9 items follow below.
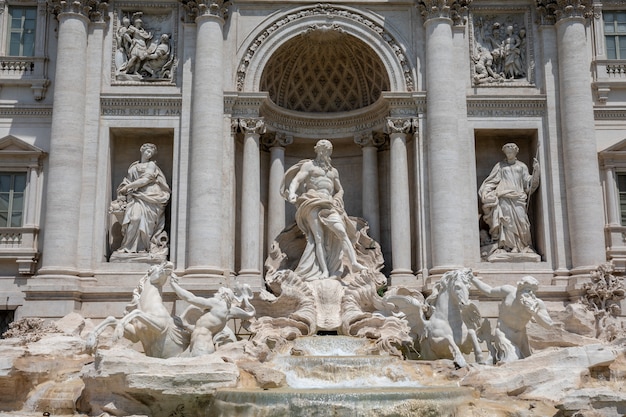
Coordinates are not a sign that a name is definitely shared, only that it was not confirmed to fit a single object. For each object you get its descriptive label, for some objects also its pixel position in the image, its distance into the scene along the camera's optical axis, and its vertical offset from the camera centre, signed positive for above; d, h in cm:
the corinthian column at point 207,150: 1961 +395
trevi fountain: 1266 -114
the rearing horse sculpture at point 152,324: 1476 -70
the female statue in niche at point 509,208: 2053 +234
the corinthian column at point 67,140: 1950 +422
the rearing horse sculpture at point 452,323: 1585 -75
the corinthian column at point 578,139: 1986 +428
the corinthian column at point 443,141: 1978 +423
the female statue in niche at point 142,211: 2022 +227
